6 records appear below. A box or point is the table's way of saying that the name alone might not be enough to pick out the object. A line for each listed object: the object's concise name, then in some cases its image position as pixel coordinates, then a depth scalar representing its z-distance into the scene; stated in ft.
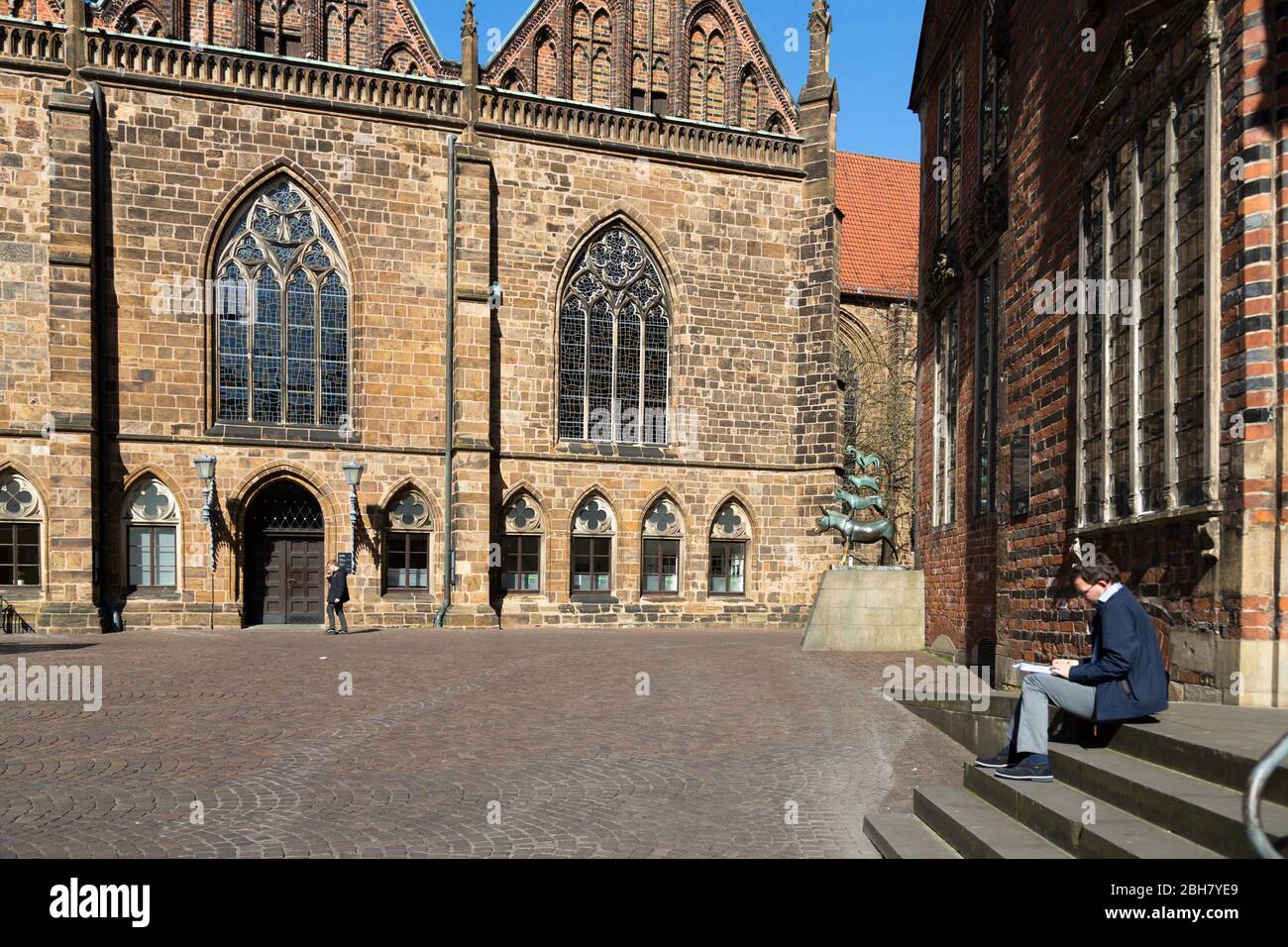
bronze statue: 59.67
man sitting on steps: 20.07
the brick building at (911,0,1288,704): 21.84
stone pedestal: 58.29
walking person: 70.79
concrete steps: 15.17
